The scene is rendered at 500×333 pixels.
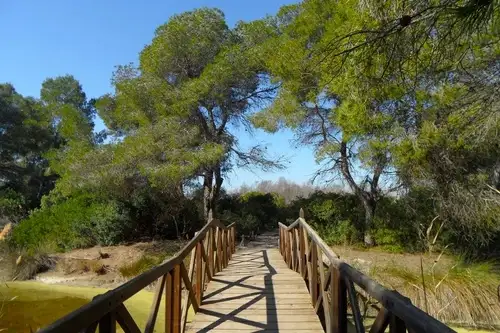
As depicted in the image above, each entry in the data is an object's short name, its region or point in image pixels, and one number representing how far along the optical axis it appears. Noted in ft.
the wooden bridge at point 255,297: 5.63
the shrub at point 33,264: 31.48
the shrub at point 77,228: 40.47
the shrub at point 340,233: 38.70
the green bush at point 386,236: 36.58
